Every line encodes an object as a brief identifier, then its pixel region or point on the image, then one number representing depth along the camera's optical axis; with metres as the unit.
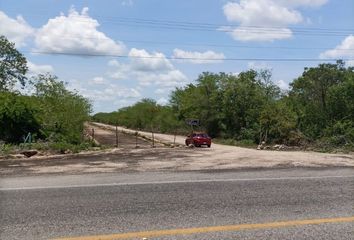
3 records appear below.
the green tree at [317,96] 45.97
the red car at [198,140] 37.12
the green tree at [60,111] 28.84
